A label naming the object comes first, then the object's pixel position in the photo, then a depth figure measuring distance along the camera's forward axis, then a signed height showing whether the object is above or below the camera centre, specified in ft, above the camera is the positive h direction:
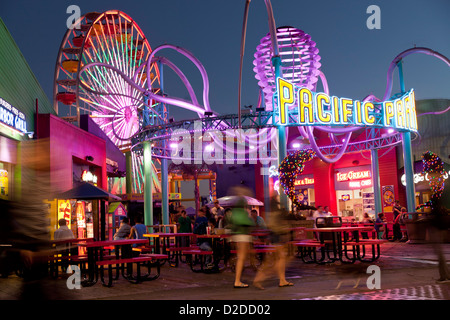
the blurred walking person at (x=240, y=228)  29.37 -0.80
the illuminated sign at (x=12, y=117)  41.65 +9.42
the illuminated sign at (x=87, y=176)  66.08 +5.96
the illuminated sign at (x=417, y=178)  85.00 +5.10
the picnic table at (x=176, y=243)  43.57 -2.62
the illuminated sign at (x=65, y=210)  53.26 +1.24
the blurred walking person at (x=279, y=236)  29.53 -1.35
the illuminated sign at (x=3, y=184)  44.86 +3.65
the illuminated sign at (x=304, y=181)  112.35 +7.01
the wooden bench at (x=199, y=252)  40.20 -2.94
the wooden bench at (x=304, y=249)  40.28 -3.69
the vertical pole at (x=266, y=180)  99.29 +6.88
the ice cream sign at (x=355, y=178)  99.45 +6.54
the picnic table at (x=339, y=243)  39.37 -2.68
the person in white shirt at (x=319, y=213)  64.80 -0.22
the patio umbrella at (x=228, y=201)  83.84 +2.31
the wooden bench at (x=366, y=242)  39.45 -2.60
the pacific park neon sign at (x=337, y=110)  62.64 +13.53
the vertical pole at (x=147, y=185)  73.97 +4.97
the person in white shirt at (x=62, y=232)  40.20 -0.88
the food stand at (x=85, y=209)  46.16 +1.36
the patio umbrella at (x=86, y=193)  45.70 +2.57
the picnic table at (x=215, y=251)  40.06 -2.93
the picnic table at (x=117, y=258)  32.42 -2.75
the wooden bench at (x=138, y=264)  32.61 -3.24
